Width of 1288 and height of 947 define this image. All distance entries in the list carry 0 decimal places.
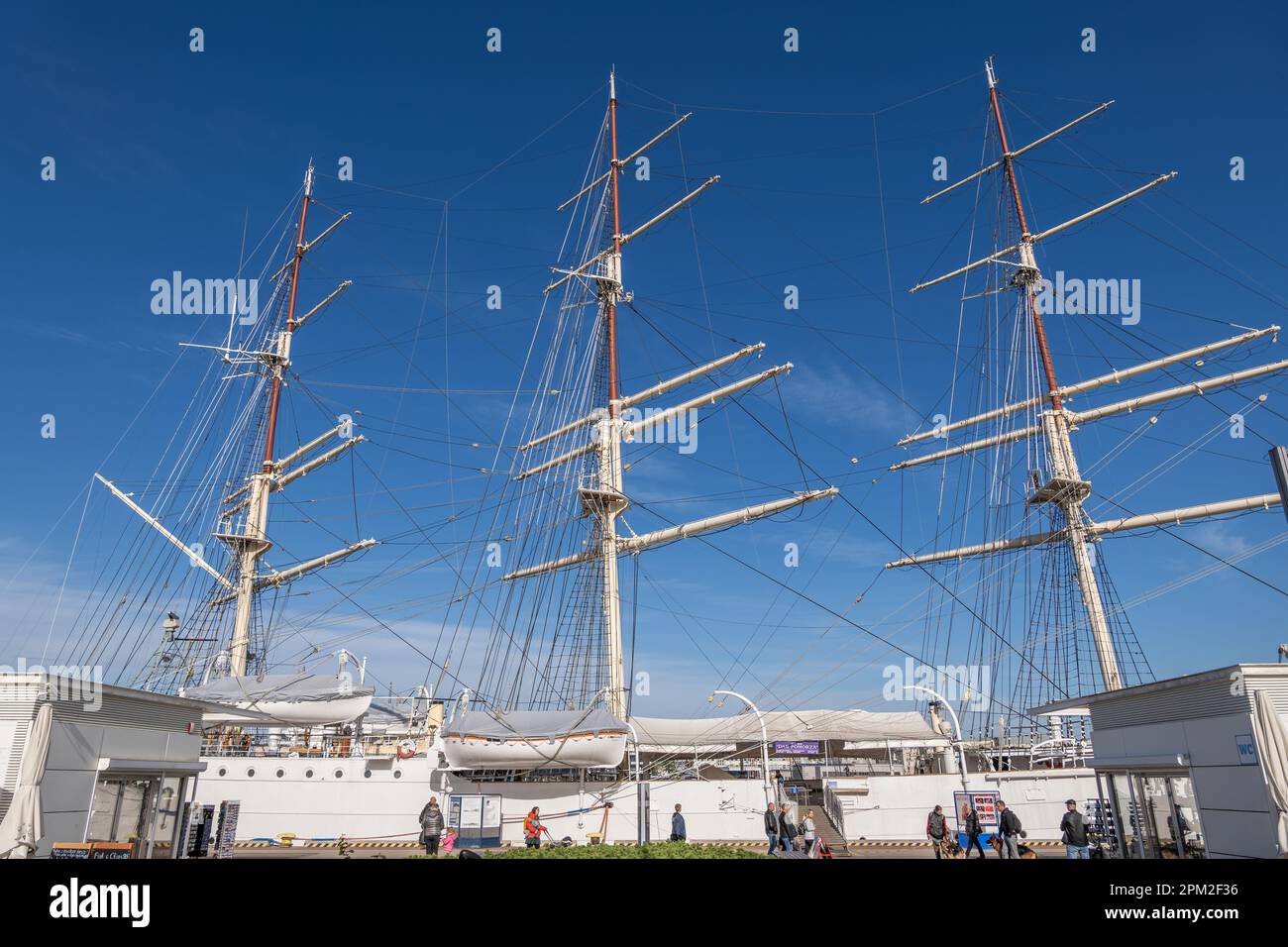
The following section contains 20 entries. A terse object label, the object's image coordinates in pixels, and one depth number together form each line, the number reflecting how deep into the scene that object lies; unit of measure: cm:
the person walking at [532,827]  2000
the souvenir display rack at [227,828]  1902
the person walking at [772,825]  1802
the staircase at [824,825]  2071
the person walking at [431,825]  1845
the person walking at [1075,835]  1469
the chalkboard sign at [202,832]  1822
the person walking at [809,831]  1753
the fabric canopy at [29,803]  1214
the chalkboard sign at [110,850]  1246
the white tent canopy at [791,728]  2861
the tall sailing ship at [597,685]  2342
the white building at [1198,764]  1084
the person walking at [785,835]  1737
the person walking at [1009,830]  1638
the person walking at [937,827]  1834
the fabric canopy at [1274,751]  1042
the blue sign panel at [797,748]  2833
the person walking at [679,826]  1955
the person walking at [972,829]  1761
